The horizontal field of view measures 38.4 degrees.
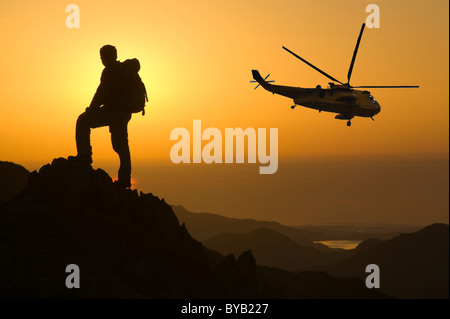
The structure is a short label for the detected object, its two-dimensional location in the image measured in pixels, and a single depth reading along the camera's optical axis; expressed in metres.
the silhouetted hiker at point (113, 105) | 27.78
